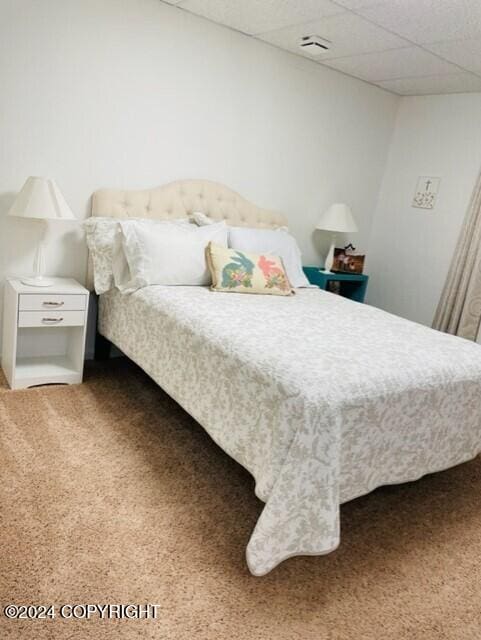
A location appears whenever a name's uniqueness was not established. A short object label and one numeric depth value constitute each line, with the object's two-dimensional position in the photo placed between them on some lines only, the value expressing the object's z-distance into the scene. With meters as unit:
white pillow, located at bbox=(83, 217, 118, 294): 2.82
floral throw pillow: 2.81
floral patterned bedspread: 1.55
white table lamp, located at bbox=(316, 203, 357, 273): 3.88
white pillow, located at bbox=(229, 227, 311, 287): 3.14
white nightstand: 2.59
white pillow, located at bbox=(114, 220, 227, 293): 2.69
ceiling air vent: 3.10
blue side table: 3.90
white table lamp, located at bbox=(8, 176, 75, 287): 2.51
